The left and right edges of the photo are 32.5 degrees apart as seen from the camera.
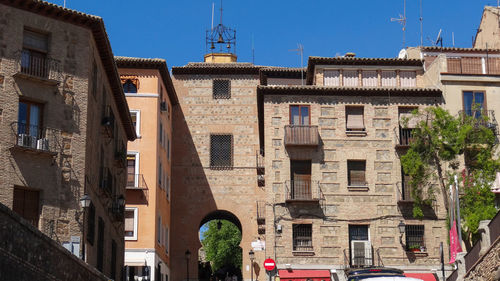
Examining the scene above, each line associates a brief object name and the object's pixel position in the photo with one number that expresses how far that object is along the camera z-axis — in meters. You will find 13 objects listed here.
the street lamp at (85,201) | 25.22
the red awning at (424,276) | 41.41
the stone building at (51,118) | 26.56
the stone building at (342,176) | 42.03
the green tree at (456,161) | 39.94
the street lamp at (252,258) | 47.25
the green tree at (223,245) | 77.44
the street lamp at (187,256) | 50.78
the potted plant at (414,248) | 42.34
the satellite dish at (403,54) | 47.95
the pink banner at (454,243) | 36.16
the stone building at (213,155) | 53.59
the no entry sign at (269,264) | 40.31
